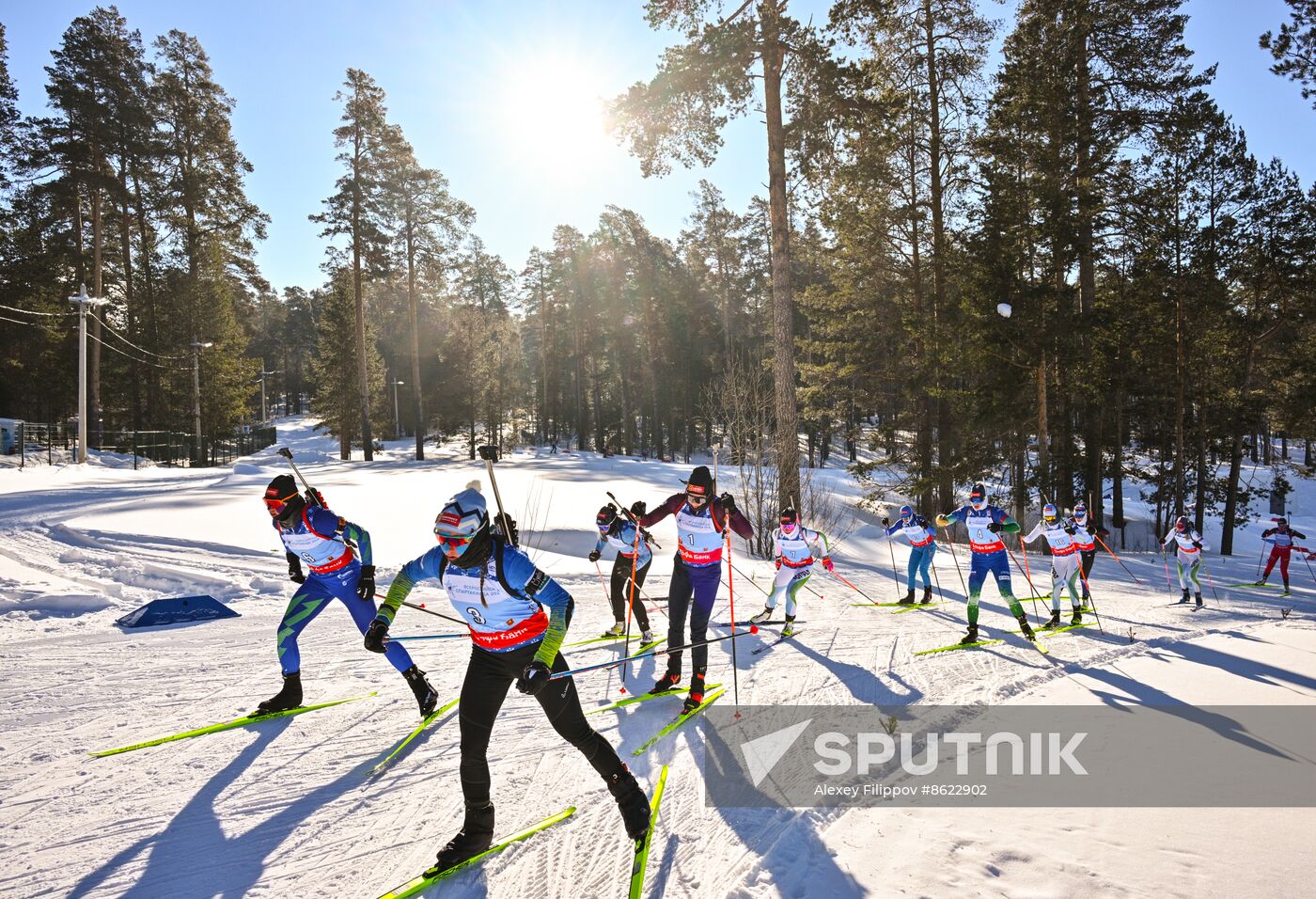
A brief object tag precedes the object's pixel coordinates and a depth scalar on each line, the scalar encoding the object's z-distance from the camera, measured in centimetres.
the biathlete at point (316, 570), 588
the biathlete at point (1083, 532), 1048
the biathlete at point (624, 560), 802
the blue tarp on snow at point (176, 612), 862
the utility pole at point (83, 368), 2311
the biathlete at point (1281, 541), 1406
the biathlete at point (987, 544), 901
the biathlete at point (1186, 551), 1232
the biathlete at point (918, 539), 1104
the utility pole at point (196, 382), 3222
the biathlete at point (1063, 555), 1045
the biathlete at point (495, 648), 379
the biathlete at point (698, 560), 635
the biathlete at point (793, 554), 936
